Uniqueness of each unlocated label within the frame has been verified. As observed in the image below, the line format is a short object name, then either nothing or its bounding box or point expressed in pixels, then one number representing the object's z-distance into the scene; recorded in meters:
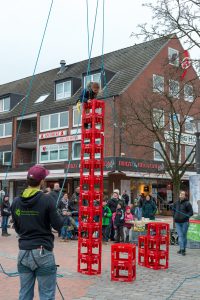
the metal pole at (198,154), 12.86
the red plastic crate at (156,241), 9.77
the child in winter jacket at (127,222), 14.96
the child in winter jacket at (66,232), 15.23
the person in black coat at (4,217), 16.44
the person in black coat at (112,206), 15.41
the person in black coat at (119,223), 14.55
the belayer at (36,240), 4.27
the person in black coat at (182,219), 11.67
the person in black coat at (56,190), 14.92
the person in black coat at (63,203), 15.95
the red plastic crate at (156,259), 9.57
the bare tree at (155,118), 20.87
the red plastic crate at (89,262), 8.82
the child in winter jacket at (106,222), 14.48
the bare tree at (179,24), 15.06
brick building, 31.31
